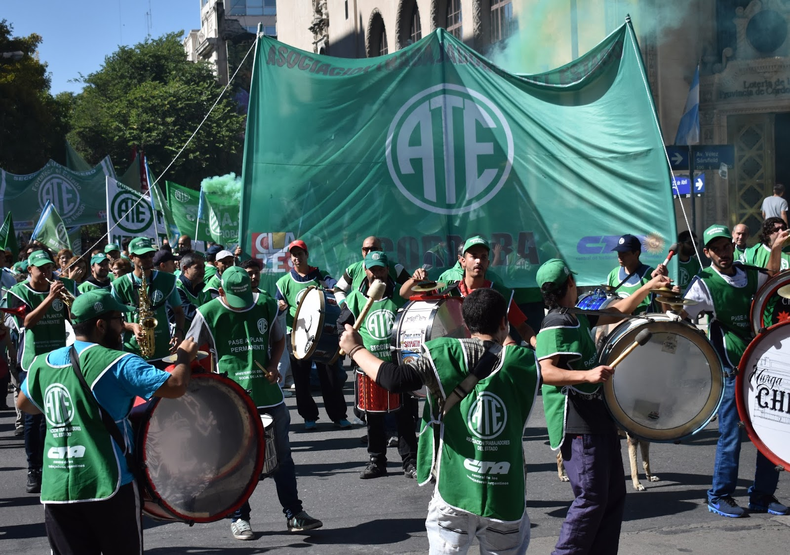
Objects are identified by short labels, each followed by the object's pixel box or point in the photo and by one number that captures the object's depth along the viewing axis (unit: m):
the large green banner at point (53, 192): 25.00
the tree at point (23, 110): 38.09
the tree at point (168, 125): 49.62
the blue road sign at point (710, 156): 17.31
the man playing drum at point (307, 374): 9.41
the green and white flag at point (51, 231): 17.17
